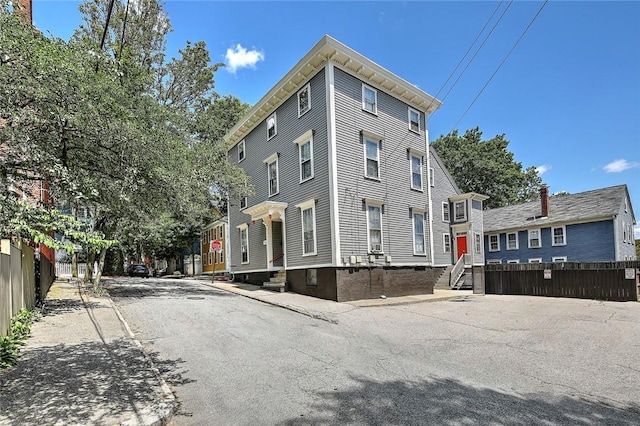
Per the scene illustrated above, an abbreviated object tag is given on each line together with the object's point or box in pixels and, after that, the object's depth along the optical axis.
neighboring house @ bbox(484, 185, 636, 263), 24.58
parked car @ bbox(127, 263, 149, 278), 33.81
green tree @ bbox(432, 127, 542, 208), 42.47
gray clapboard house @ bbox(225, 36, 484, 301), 14.61
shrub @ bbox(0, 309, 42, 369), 5.74
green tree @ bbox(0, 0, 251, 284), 6.32
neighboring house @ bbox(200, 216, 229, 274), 31.39
